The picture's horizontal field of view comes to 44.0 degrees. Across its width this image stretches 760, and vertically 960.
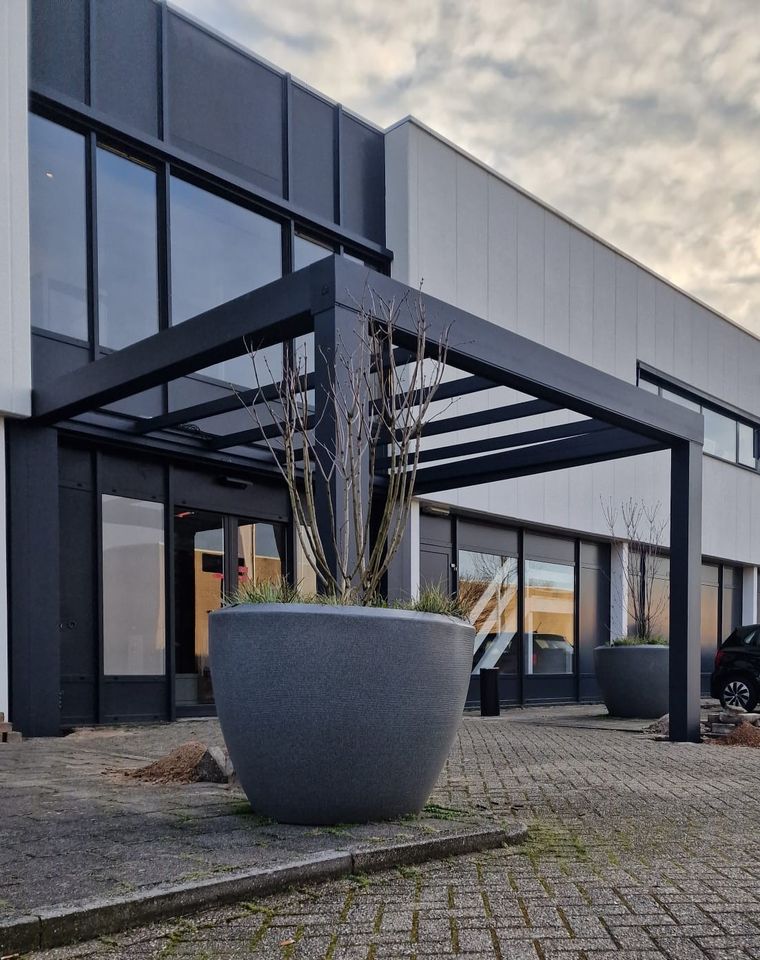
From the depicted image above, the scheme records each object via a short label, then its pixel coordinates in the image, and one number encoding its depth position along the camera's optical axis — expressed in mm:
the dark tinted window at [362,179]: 13703
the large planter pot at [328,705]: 4383
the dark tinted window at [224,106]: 11453
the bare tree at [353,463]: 5176
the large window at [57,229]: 9938
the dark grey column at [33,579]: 9227
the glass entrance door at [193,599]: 11031
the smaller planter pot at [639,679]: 12516
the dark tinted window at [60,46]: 9984
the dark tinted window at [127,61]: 10547
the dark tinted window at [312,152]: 12883
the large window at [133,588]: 10383
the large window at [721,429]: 20688
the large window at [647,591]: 15266
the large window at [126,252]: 10555
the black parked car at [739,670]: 13805
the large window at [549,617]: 16953
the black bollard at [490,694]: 13602
